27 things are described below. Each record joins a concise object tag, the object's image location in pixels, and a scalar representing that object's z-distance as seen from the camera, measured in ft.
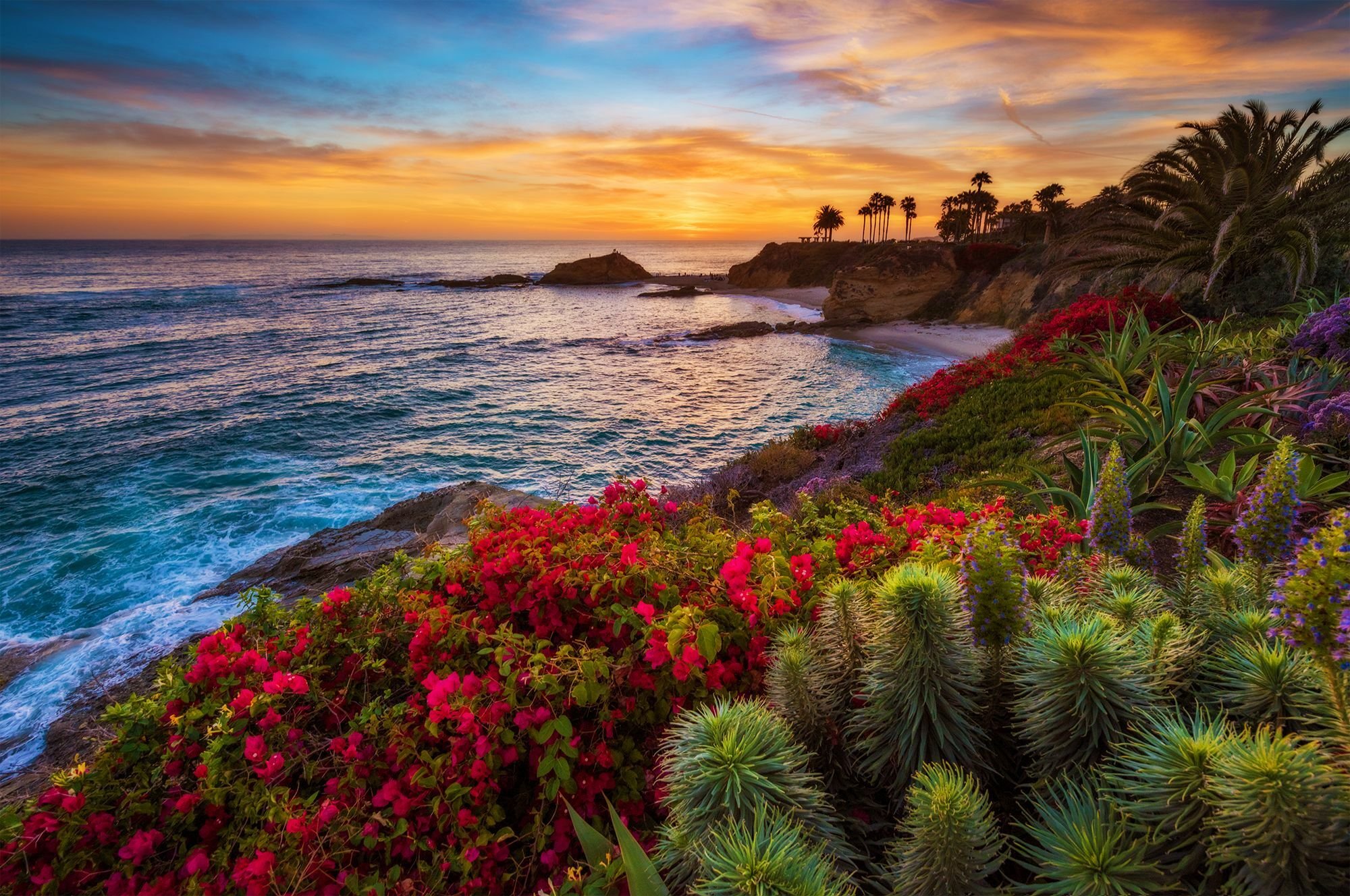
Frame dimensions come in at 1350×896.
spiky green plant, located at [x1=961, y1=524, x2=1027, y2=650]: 6.15
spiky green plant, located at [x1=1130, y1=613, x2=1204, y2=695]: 5.41
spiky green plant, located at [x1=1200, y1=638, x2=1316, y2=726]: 4.83
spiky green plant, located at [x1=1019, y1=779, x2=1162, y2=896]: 3.91
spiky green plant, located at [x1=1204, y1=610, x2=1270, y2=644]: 5.71
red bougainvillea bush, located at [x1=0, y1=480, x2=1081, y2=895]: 8.82
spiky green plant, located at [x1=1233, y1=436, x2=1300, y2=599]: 7.12
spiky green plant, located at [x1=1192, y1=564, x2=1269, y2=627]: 6.64
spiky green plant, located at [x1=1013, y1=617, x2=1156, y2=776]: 5.05
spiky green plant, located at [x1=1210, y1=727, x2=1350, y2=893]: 3.48
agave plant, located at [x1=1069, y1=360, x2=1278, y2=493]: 17.03
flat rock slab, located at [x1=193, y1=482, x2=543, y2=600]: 28.63
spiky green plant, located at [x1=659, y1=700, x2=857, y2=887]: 4.99
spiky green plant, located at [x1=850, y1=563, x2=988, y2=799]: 5.65
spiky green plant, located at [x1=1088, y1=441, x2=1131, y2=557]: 8.82
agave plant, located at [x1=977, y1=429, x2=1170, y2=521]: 15.31
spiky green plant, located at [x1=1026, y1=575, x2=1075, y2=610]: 7.03
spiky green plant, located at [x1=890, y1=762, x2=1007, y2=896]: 4.13
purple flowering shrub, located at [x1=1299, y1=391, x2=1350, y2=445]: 16.74
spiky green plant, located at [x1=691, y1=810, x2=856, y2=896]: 3.97
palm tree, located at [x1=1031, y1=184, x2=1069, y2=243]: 167.94
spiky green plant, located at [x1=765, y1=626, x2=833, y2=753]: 6.54
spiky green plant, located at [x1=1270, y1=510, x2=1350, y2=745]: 4.21
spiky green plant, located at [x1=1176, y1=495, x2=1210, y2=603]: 7.63
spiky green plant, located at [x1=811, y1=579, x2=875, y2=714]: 6.79
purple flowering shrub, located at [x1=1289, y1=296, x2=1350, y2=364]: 21.34
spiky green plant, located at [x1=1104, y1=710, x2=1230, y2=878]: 3.99
